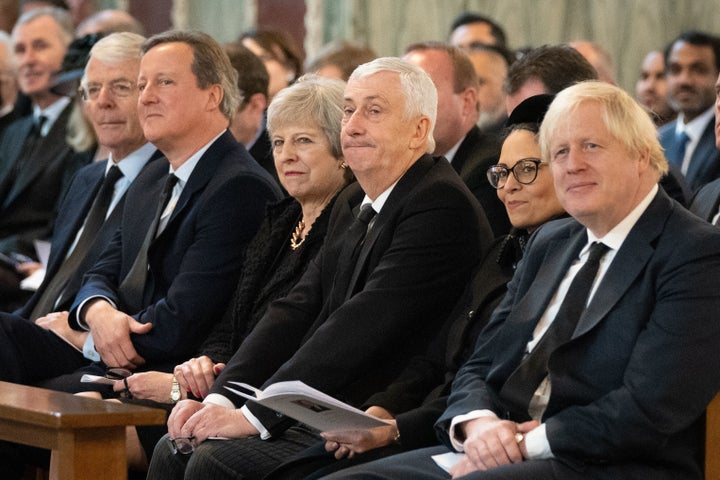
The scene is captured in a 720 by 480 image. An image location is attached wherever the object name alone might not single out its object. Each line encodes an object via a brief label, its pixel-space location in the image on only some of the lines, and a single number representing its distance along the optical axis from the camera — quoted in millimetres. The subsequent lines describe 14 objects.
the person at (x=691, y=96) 11116
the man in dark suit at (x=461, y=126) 7649
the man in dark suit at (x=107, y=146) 8883
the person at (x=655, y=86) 12489
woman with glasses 5804
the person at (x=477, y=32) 12170
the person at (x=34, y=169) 11691
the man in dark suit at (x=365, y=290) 6178
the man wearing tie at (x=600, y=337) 4795
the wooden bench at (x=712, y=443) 4906
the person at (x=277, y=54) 11386
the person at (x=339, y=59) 10214
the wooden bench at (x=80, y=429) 5509
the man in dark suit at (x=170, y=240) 7503
